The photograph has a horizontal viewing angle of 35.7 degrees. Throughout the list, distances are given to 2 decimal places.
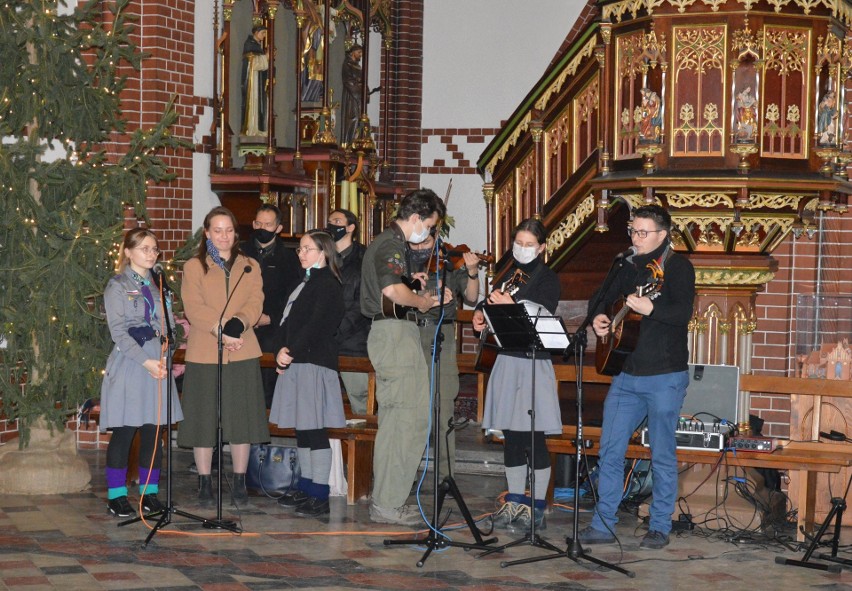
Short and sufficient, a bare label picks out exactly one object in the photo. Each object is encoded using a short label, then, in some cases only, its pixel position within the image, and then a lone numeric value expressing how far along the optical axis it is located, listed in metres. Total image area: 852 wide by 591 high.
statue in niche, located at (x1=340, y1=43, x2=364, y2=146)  14.82
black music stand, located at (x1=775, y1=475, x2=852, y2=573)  7.63
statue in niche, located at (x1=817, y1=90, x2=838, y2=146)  9.87
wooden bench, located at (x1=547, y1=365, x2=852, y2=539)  8.40
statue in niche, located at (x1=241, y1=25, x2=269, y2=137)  12.59
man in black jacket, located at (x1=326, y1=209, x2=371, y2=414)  9.94
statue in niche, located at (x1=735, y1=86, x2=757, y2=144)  9.66
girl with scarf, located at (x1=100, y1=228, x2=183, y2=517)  8.62
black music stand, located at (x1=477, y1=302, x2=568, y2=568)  7.58
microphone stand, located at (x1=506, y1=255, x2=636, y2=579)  7.36
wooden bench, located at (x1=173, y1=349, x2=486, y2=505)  9.39
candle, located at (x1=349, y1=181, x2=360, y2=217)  13.91
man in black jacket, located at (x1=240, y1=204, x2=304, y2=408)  9.94
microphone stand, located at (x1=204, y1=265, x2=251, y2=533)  8.17
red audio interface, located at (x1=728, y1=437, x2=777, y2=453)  8.55
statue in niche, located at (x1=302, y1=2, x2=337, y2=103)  13.73
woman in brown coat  8.77
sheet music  7.59
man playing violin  8.16
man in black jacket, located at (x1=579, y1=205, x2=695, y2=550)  7.95
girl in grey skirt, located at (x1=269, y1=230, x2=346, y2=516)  8.83
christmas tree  9.30
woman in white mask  8.32
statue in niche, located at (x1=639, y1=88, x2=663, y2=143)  9.78
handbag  9.43
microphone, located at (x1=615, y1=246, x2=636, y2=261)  7.60
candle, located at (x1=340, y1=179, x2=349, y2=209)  13.80
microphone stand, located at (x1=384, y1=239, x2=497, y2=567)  7.58
